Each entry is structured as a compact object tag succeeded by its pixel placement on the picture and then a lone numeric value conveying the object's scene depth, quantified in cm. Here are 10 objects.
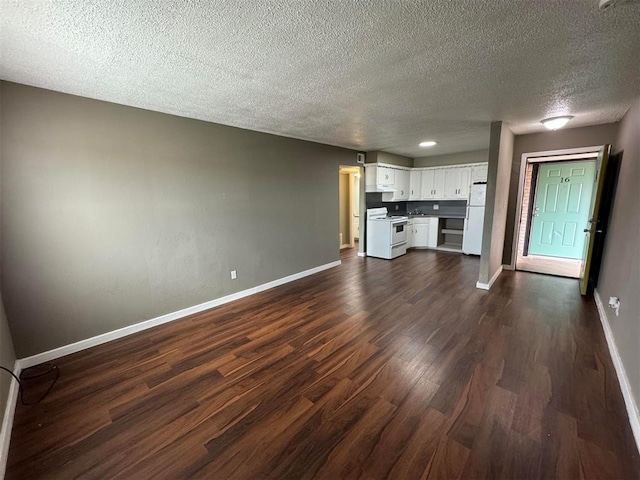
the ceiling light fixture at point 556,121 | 325
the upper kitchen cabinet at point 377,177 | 577
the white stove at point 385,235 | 575
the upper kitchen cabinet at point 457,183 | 610
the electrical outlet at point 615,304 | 234
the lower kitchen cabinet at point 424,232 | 664
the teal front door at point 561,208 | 507
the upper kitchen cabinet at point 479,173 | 582
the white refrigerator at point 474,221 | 573
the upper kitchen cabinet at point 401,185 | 641
